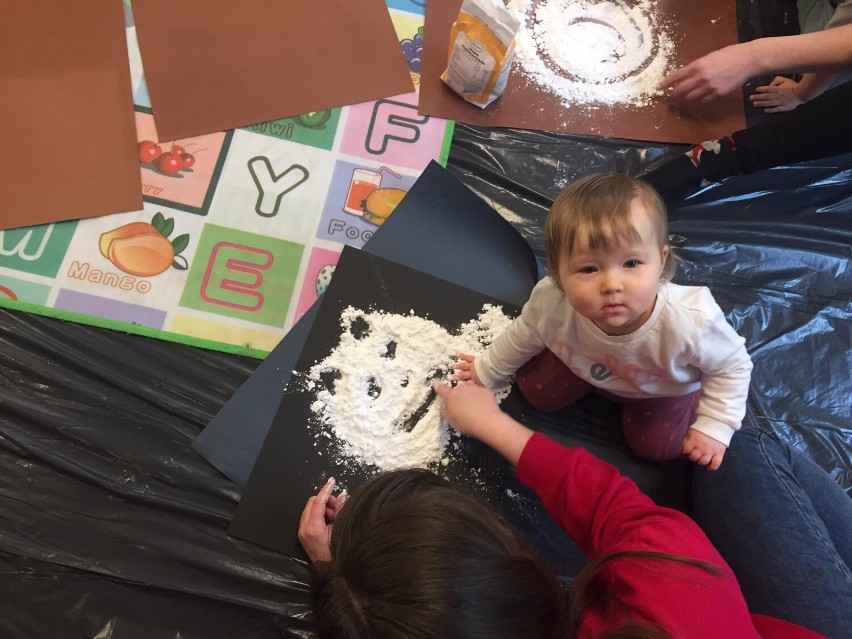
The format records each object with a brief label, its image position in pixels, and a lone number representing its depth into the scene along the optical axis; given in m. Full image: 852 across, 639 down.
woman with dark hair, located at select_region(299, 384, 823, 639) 0.46
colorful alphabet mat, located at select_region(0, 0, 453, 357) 0.92
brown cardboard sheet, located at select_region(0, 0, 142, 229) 0.97
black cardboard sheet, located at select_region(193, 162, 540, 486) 0.89
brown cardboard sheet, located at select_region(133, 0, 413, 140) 1.03
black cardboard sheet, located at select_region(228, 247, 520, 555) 0.82
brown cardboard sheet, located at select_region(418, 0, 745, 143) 1.06
